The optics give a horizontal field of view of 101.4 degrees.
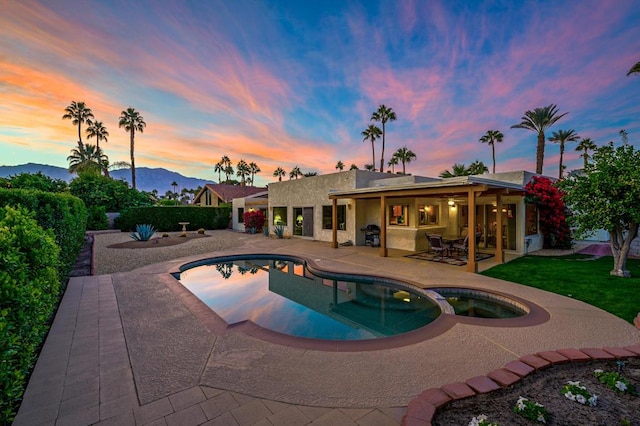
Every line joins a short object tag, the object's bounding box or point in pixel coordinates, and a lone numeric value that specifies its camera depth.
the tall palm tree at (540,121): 21.00
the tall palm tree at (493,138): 31.28
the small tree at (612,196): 6.69
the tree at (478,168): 28.25
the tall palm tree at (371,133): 36.25
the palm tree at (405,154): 40.78
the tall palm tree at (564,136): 28.36
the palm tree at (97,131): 37.38
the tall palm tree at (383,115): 34.44
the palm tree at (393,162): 44.79
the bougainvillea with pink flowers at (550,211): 11.45
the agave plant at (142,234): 15.95
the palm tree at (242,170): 61.75
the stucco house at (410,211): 9.70
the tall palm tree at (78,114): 34.72
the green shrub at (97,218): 22.31
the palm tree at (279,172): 68.67
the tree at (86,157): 34.40
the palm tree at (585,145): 32.00
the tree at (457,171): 21.95
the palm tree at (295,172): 64.38
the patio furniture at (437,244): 10.14
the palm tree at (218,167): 62.92
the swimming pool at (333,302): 5.56
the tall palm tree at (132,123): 33.28
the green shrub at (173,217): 22.72
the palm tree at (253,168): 63.94
